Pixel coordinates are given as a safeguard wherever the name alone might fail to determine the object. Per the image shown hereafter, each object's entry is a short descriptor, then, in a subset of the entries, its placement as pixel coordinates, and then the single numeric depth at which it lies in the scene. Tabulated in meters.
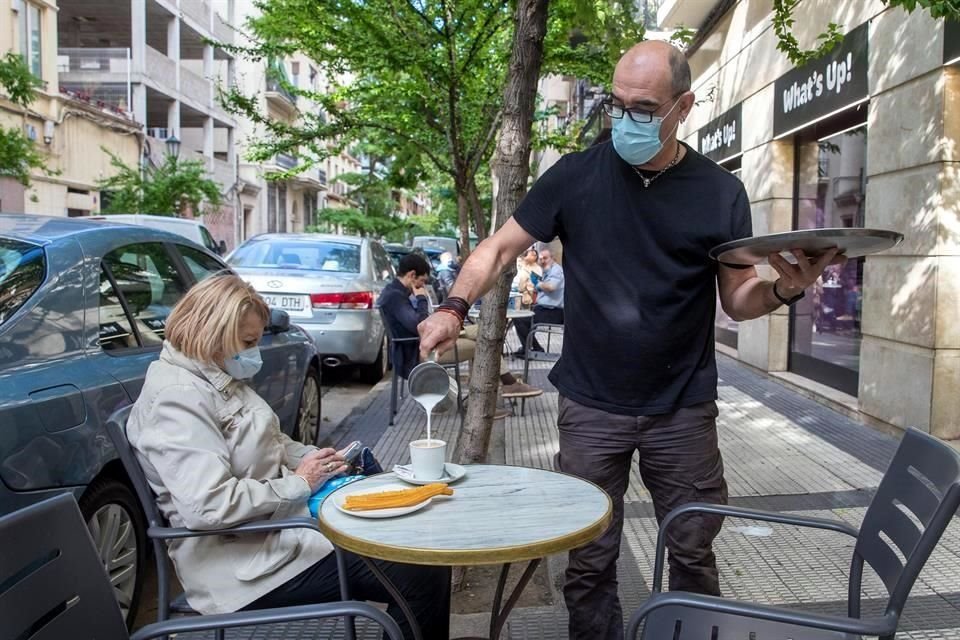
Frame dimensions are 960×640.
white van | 15.42
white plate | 2.13
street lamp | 25.70
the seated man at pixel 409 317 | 7.55
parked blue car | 3.05
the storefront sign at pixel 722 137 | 11.63
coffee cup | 2.37
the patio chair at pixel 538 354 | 8.74
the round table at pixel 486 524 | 1.93
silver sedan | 9.16
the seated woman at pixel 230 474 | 2.47
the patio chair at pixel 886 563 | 1.81
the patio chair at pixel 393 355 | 7.42
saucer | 2.40
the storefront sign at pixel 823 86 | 7.57
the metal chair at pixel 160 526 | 2.47
